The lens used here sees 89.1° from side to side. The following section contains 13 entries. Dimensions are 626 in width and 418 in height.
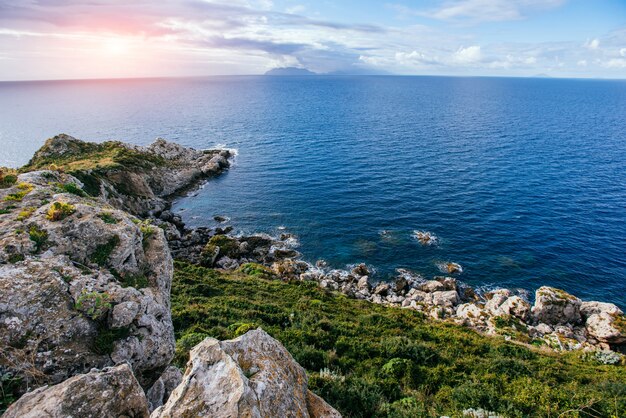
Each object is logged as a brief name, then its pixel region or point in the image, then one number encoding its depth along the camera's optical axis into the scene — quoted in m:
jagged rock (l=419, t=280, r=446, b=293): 41.84
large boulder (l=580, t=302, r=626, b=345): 32.72
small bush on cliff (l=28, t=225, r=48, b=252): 13.27
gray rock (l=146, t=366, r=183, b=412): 11.25
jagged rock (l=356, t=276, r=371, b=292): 42.59
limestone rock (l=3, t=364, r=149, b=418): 7.80
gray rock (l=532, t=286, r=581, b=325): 36.41
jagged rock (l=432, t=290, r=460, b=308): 38.91
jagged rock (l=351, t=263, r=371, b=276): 45.96
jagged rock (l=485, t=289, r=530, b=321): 36.41
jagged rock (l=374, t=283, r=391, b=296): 42.03
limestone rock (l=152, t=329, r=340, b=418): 8.05
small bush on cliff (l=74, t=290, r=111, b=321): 10.83
